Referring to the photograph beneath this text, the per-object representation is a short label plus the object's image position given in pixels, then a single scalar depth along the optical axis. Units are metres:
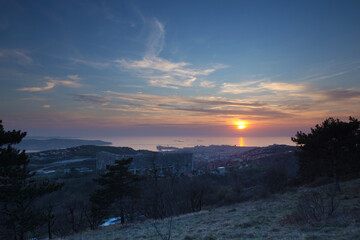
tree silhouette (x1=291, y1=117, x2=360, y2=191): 14.74
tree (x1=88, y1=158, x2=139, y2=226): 17.94
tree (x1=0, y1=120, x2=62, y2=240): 11.44
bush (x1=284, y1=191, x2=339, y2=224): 6.86
